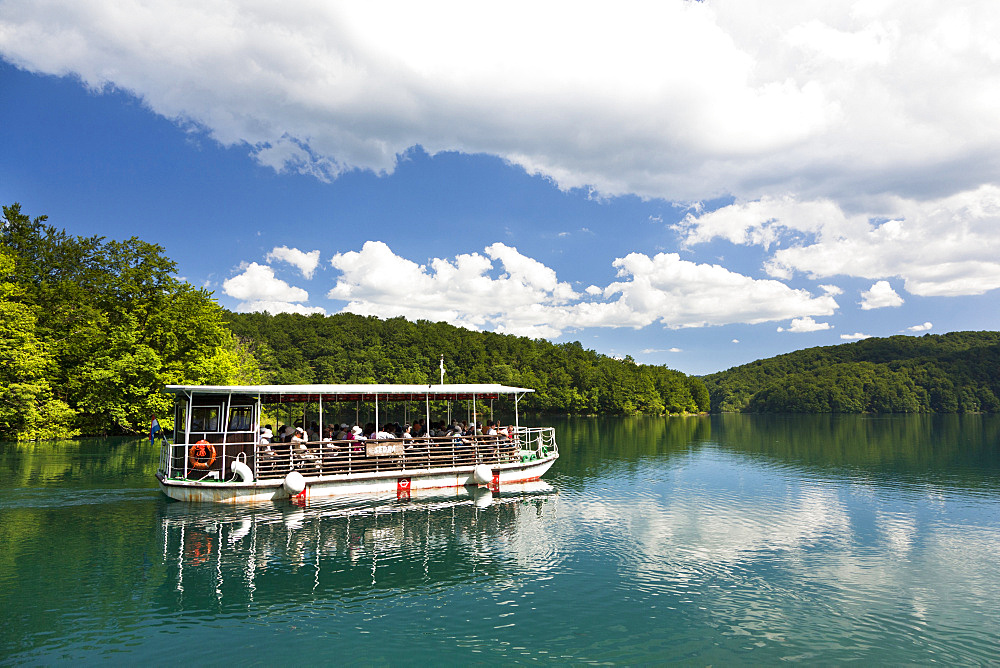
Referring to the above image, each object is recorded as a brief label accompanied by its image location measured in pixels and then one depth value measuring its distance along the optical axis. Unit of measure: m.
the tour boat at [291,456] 20.25
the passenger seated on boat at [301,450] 21.05
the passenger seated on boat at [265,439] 20.77
